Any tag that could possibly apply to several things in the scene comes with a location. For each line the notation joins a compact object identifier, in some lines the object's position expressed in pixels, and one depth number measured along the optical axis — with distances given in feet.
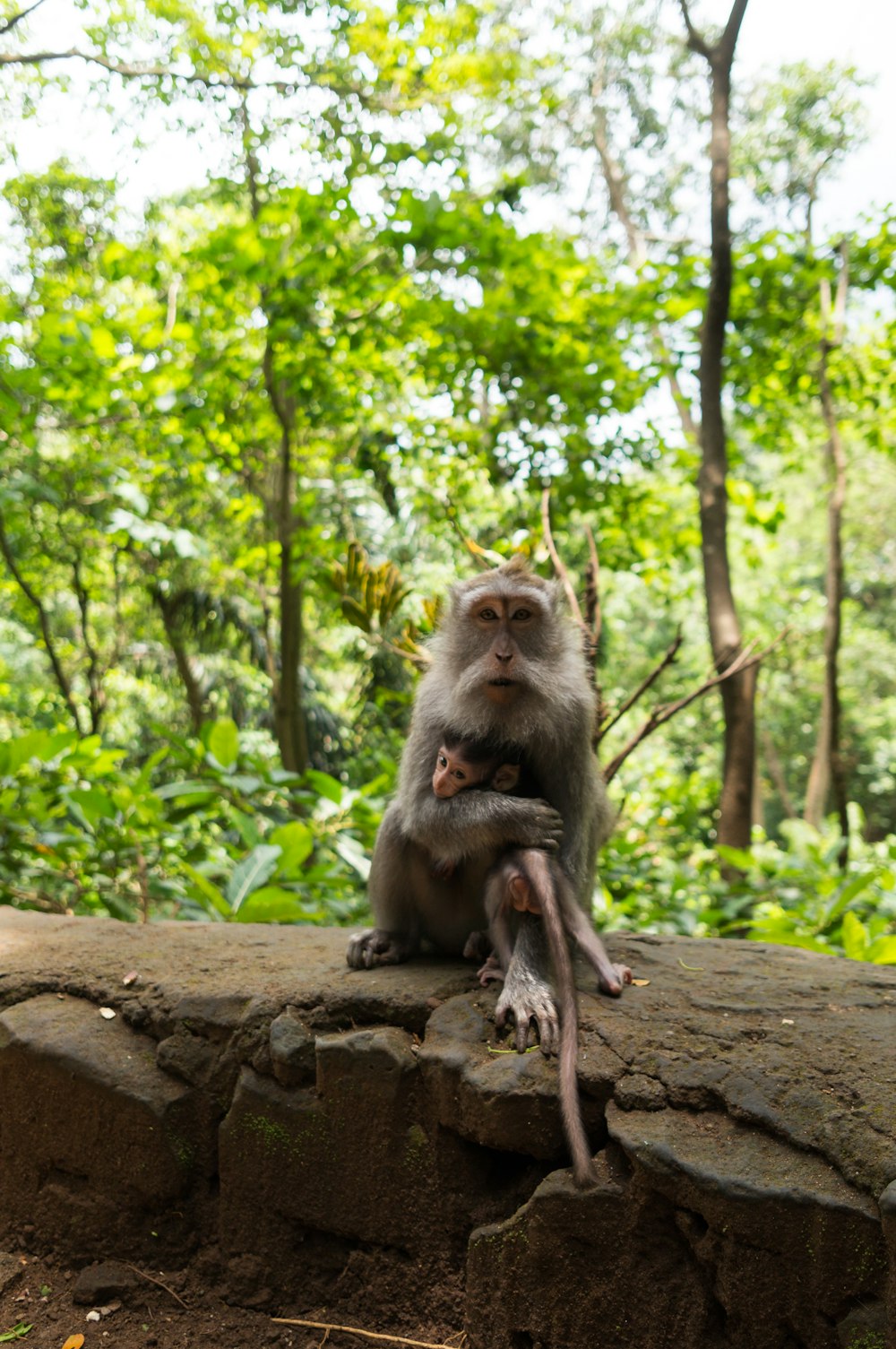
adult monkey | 9.09
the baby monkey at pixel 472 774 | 9.03
